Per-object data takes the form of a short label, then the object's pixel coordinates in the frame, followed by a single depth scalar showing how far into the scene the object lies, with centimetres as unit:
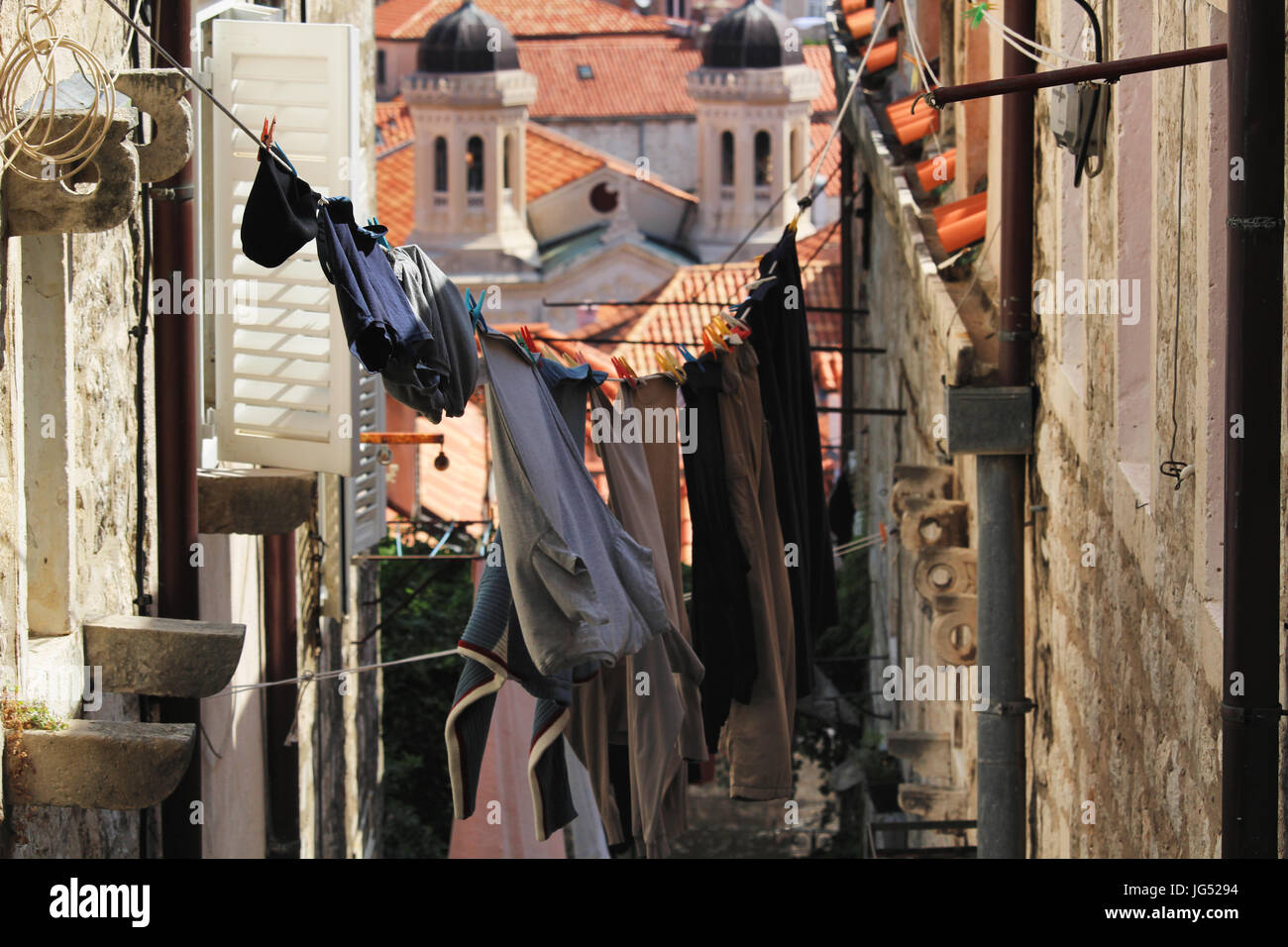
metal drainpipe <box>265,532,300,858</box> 1755
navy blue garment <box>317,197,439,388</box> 834
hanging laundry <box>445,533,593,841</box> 942
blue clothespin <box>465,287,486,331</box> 935
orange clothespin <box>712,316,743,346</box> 1082
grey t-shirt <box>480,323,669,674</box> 896
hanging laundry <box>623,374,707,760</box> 1050
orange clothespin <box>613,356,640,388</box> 1037
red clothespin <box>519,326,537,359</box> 976
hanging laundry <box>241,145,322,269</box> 831
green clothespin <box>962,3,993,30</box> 1142
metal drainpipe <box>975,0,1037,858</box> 1318
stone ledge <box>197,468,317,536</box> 1387
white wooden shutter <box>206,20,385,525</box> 1428
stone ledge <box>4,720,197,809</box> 883
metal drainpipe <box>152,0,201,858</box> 1258
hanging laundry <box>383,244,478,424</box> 880
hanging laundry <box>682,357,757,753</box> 1060
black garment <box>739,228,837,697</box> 1113
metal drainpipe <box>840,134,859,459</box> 3491
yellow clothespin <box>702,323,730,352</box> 1080
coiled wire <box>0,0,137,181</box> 838
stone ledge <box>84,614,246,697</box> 1034
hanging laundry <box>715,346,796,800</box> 1067
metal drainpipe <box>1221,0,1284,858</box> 680
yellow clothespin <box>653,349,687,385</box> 1055
